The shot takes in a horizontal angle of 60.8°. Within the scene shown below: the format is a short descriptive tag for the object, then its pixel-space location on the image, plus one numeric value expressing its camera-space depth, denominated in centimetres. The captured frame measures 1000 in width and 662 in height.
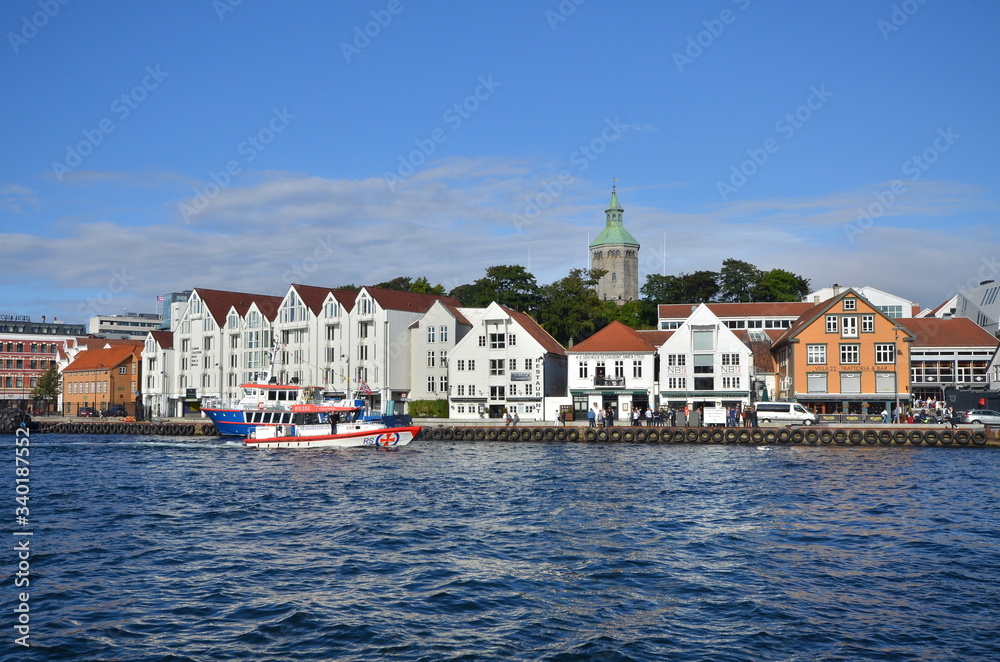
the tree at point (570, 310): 9238
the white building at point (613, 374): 7225
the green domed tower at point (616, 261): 17800
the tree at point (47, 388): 11425
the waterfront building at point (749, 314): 9100
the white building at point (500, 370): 7519
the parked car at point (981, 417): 5769
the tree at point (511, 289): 9938
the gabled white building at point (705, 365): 7088
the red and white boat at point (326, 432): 5409
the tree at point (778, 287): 10869
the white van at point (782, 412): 6194
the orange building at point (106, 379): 10738
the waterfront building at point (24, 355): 12212
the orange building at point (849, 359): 7006
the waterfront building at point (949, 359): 7819
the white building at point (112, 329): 18152
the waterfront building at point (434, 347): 8038
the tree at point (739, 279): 11206
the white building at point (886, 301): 9462
